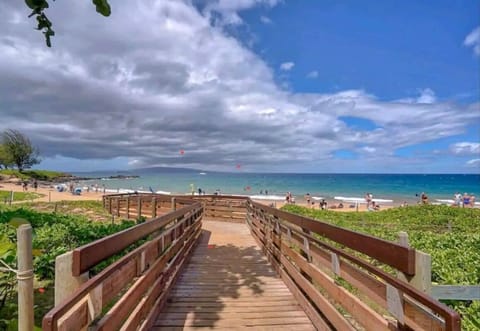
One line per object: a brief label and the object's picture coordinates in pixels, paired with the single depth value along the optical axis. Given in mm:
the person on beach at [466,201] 29506
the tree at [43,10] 2318
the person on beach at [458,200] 30747
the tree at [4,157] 64188
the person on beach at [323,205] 28944
